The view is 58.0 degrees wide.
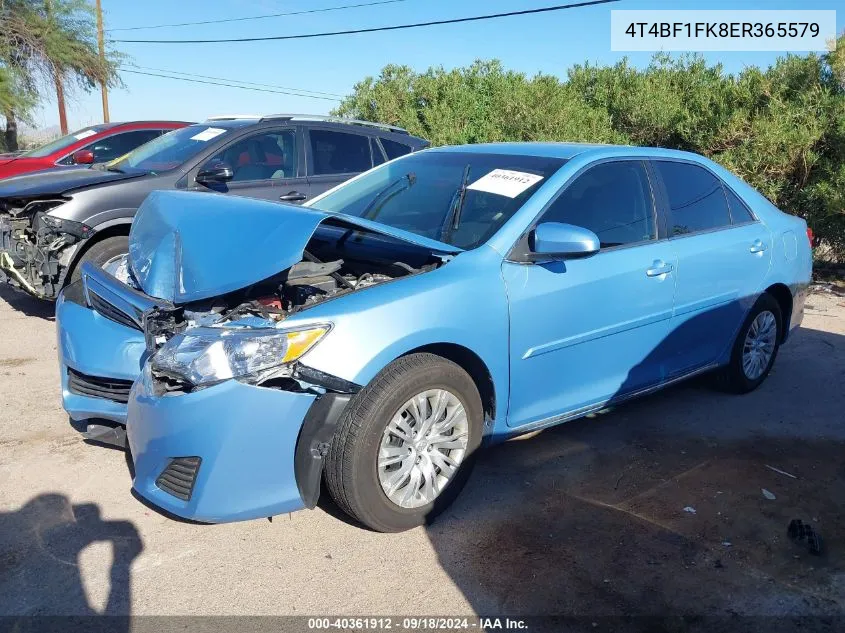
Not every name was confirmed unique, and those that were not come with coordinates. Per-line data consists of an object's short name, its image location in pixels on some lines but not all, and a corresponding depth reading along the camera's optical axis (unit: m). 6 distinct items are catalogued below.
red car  10.44
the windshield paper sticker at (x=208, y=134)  7.09
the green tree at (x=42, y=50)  28.20
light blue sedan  2.95
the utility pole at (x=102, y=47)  30.61
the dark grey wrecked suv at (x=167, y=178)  6.11
